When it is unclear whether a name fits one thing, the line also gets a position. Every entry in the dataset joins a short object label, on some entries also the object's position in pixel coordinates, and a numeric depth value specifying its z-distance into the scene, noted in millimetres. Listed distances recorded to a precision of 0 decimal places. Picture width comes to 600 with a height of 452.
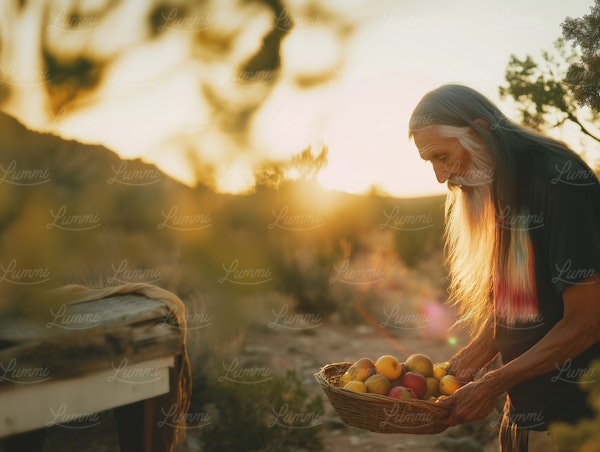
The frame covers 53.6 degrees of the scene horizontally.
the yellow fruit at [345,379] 2588
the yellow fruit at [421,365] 2676
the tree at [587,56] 3346
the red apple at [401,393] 2346
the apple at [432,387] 2514
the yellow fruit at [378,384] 2447
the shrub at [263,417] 4480
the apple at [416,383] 2488
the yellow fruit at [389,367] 2613
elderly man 1827
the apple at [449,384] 2504
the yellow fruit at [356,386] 2387
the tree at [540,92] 3854
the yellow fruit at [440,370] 2670
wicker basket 2092
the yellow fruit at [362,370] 2594
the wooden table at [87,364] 2330
